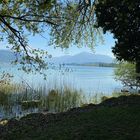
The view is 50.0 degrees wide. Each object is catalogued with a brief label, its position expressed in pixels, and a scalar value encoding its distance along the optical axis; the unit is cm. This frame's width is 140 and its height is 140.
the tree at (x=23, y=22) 662
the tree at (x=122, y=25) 570
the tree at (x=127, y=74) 1077
